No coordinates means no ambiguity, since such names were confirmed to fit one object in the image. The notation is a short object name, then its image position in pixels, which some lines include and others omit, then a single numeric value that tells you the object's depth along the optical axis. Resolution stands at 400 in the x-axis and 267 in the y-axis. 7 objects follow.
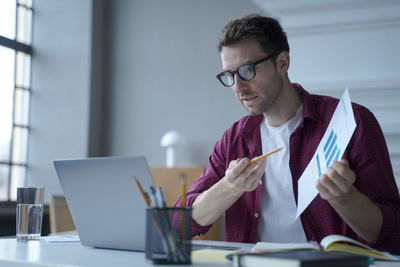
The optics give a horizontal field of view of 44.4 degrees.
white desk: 0.99
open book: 1.07
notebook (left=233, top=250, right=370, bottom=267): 0.83
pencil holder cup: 0.94
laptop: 1.13
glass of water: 1.40
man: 1.42
